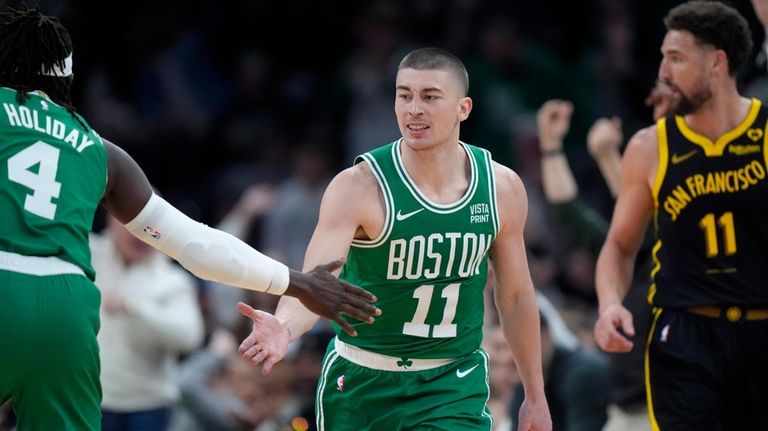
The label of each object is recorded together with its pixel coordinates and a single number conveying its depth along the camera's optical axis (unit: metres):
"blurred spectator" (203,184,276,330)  24.03
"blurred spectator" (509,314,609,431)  18.78
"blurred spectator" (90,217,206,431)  21.41
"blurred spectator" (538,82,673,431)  16.56
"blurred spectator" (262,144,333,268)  27.70
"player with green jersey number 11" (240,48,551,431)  13.01
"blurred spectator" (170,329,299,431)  21.25
